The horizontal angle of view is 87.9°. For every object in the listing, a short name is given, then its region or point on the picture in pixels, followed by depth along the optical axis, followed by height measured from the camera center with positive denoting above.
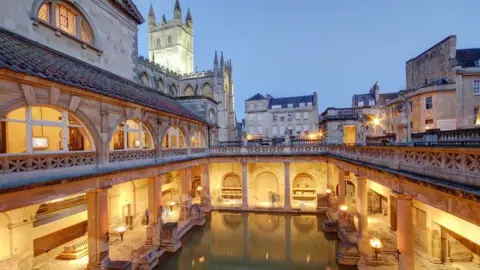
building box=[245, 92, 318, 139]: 51.41 +4.31
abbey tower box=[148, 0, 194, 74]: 65.56 +25.98
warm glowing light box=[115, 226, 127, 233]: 14.04 -5.04
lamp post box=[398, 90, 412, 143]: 10.63 +1.01
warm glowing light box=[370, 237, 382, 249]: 12.20 -5.35
